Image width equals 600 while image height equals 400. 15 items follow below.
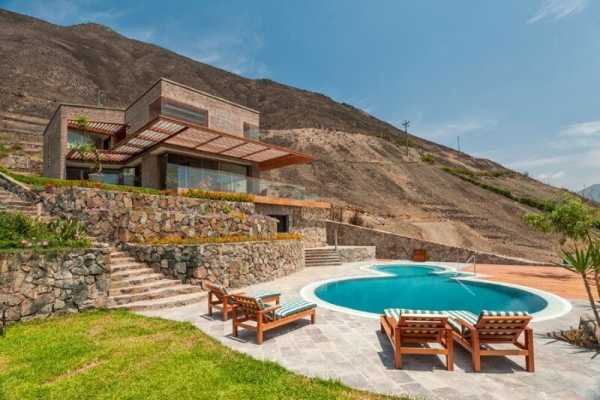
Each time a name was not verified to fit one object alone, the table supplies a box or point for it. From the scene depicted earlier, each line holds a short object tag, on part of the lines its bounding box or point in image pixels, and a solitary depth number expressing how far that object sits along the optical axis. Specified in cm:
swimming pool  961
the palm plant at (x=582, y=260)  540
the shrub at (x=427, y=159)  6230
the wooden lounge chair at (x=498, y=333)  467
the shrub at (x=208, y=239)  1068
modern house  1644
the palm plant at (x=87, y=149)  1728
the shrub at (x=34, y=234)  729
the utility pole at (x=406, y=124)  6532
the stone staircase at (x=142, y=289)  826
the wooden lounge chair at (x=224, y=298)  732
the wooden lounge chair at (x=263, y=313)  602
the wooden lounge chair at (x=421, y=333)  471
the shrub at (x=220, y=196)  1565
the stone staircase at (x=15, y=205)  1010
